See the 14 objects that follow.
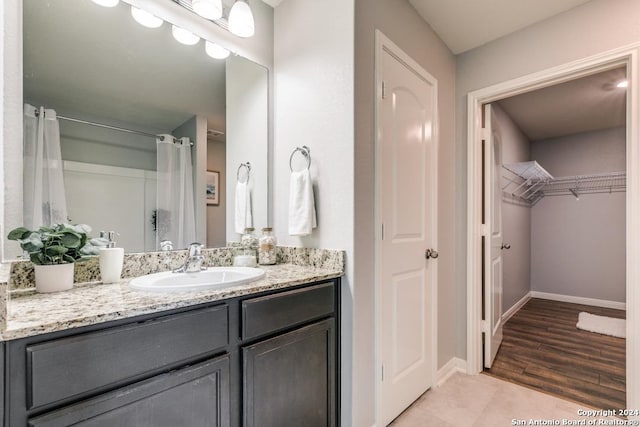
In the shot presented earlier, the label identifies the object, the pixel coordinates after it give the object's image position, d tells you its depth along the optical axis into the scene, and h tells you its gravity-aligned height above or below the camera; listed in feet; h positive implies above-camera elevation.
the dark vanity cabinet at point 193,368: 2.37 -1.52
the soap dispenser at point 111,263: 3.84 -0.62
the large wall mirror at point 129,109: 3.96 +1.60
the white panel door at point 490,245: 7.59 -0.82
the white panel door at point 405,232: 5.42 -0.36
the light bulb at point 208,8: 4.78 +3.26
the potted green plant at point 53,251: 3.25 -0.39
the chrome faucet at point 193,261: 4.51 -0.70
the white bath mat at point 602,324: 9.77 -3.84
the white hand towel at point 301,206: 5.14 +0.14
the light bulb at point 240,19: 5.03 +3.25
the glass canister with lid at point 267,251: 5.52 -0.67
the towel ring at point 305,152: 5.51 +1.13
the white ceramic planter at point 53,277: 3.32 -0.69
